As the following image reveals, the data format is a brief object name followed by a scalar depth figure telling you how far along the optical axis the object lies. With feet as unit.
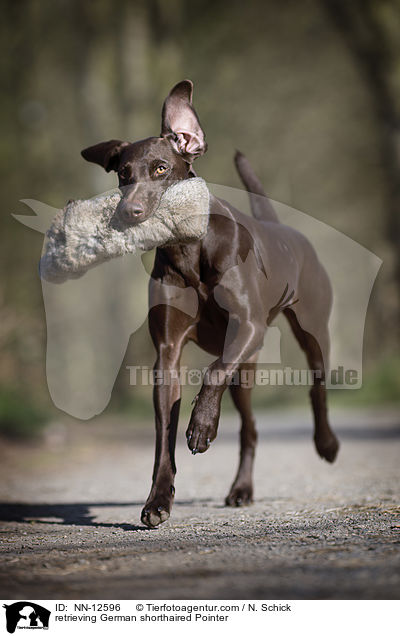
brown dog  26.00
